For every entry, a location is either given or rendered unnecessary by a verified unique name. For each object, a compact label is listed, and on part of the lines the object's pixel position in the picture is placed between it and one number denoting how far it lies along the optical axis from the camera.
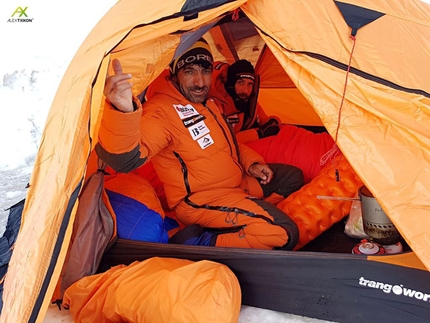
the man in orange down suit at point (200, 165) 2.24
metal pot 1.99
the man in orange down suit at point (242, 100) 3.38
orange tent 1.60
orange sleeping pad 2.43
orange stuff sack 1.77
